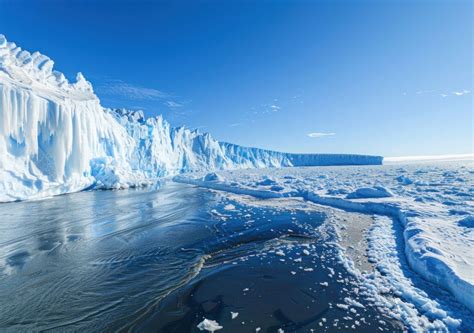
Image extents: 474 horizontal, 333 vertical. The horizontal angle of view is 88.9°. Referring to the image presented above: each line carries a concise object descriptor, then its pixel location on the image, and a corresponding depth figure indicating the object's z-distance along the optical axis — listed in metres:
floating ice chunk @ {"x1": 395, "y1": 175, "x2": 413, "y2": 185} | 18.77
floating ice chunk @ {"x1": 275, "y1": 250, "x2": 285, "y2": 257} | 6.01
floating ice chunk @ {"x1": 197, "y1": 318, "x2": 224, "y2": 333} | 3.37
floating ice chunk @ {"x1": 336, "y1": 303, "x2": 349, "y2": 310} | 3.78
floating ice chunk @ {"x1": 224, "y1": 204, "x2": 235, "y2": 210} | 12.55
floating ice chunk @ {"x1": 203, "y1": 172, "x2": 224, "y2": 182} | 27.75
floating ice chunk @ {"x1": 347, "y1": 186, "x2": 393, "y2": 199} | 12.78
